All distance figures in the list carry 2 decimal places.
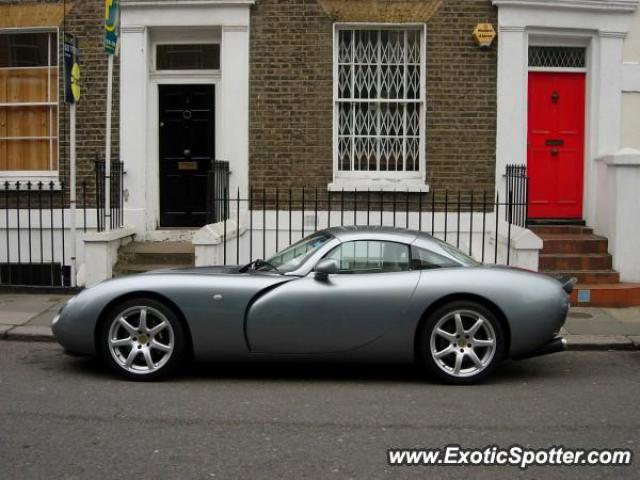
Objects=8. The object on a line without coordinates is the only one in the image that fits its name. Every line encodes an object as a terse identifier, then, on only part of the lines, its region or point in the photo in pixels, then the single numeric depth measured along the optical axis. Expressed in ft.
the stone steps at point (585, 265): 33.27
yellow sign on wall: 36.35
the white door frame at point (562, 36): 36.70
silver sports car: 21.29
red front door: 38.24
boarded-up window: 38.86
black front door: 38.75
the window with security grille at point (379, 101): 37.58
